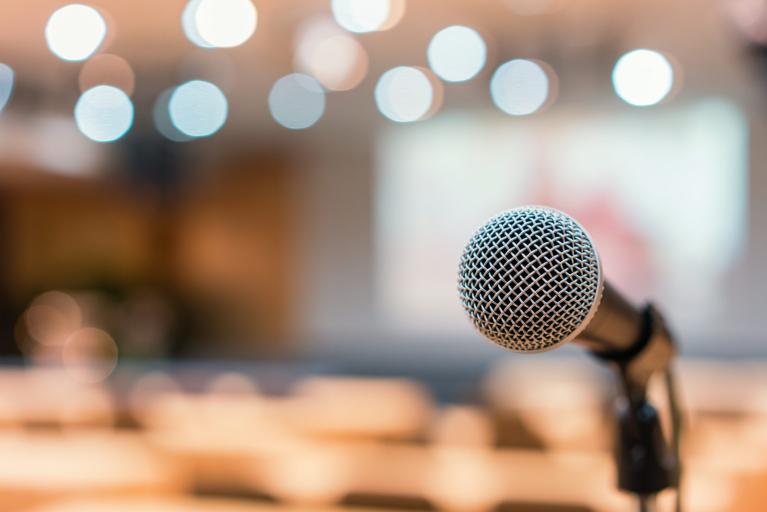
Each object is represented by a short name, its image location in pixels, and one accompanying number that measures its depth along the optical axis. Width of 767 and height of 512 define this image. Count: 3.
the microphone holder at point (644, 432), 0.50
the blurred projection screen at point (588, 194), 4.07
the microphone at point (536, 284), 0.45
